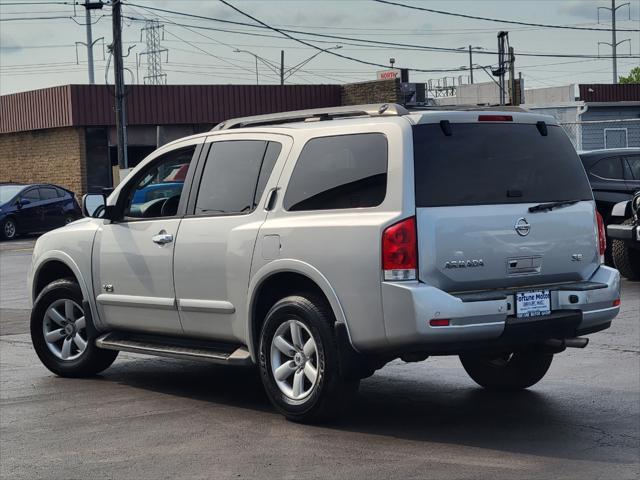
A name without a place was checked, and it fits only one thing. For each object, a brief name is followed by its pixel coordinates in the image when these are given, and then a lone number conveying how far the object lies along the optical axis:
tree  125.25
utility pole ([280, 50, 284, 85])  83.14
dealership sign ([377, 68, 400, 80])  49.68
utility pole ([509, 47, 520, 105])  43.60
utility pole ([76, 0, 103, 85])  71.33
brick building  42.25
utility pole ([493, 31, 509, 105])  45.97
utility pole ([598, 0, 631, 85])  96.06
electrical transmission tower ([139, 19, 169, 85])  113.81
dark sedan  33.03
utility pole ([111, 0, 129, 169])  33.56
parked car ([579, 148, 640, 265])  17.84
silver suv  7.16
